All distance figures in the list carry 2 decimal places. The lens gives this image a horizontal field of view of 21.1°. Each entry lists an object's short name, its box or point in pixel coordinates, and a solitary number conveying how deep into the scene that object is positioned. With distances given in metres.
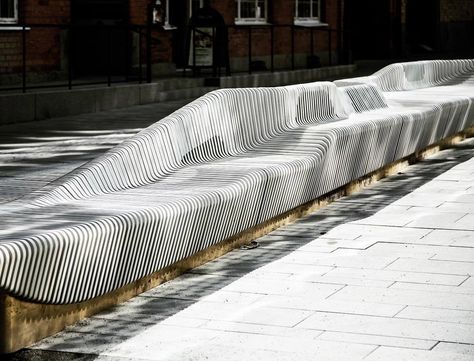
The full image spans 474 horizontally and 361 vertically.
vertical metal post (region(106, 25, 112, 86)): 18.77
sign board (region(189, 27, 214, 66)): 23.47
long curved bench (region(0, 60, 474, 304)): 5.76
